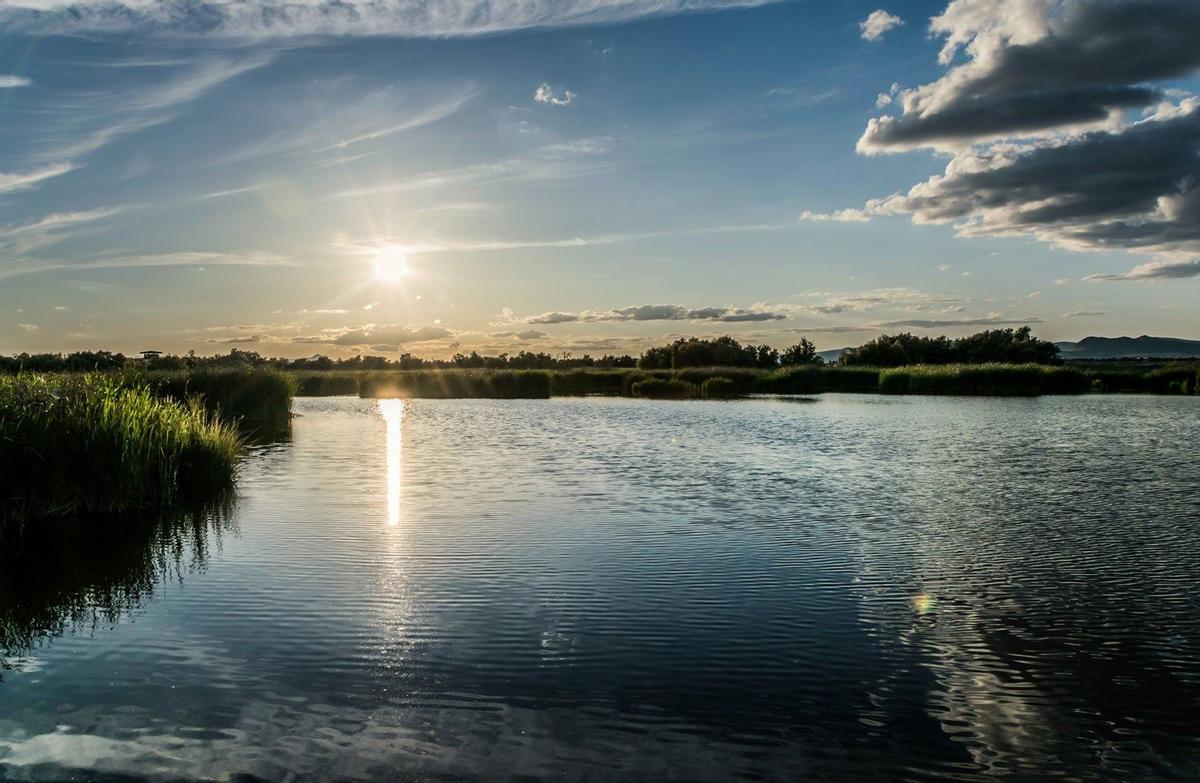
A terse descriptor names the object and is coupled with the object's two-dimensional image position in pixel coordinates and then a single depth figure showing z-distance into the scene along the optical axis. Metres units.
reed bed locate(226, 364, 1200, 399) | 67.06
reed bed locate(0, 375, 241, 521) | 14.41
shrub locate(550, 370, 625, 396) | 75.81
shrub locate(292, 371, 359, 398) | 84.12
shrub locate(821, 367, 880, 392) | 77.69
